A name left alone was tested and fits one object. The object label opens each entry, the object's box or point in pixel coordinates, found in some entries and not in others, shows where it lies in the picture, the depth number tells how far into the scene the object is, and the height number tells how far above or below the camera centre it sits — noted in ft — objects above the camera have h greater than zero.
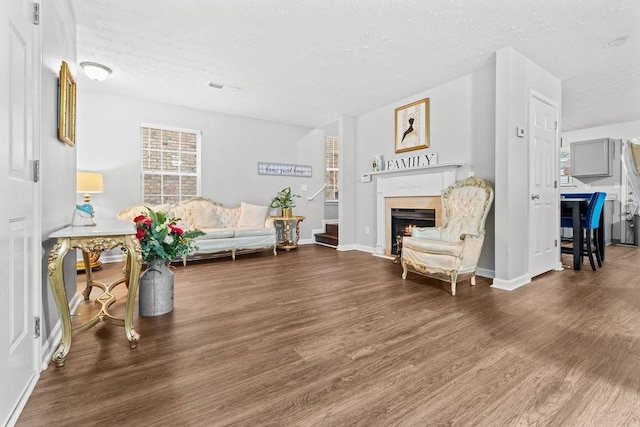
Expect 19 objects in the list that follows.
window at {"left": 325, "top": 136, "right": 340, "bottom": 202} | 22.31 +3.38
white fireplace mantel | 12.80 +1.35
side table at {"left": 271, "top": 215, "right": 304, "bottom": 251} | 18.19 -1.21
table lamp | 12.66 +1.21
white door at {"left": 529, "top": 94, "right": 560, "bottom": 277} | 10.90 +1.00
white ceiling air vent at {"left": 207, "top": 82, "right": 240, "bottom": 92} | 13.32 +5.74
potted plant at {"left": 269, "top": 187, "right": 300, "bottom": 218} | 18.71 +0.65
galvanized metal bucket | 7.57 -2.03
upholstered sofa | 14.43 -0.66
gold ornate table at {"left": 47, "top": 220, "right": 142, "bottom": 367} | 5.23 -0.89
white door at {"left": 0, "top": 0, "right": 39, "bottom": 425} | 3.78 +0.06
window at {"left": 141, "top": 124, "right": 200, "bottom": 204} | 15.90 +2.64
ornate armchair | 9.58 -0.96
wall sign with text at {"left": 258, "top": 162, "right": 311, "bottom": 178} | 19.19 +2.85
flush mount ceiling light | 11.16 +5.40
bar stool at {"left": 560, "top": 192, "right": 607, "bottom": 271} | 12.21 -0.37
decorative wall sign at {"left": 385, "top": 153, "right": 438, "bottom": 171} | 13.58 +2.46
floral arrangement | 7.37 -0.64
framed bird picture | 13.94 +4.21
